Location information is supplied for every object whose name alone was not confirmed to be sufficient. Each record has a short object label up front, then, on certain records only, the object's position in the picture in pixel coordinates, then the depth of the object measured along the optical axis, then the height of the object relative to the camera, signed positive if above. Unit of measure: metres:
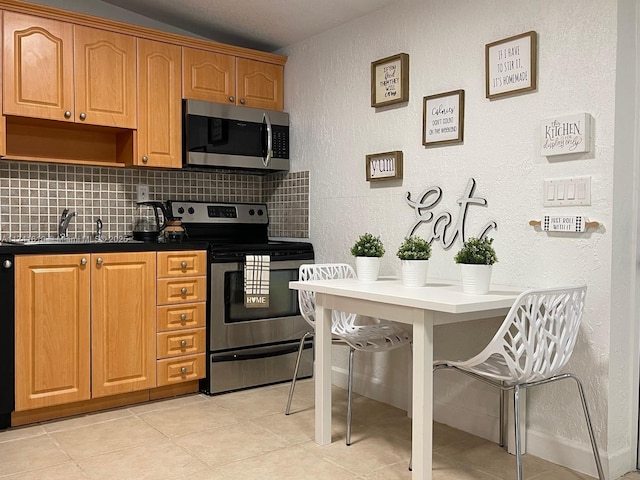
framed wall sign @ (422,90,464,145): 2.89 +0.55
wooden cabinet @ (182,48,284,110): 3.68 +0.96
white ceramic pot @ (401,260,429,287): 2.53 -0.19
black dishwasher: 2.83 -0.51
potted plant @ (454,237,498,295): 2.29 -0.14
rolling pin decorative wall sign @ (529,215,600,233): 2.37 +0.03
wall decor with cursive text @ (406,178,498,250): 2.83 +0.06
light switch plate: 2.37 +0.15
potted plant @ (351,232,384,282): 2.77 -0.13
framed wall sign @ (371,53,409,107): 3.19 +0.82
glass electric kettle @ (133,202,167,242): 3.57 +0.04
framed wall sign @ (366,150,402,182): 3.21 +0.35
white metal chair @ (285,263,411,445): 2.77 -0.51
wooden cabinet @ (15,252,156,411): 2.91 -0.51
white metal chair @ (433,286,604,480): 2.00 -0.42
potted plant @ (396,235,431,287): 2.54 -0.14
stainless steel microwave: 3.65 +0.58
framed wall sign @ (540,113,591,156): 2.36 +0.39
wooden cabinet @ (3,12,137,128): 3.07 +0.84
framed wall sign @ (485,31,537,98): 2.56 +0.73
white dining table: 2.12 -0.32
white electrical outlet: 3.82 +0.23
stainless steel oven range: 3.48 -0.52
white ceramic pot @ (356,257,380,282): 2.76 -0.18
